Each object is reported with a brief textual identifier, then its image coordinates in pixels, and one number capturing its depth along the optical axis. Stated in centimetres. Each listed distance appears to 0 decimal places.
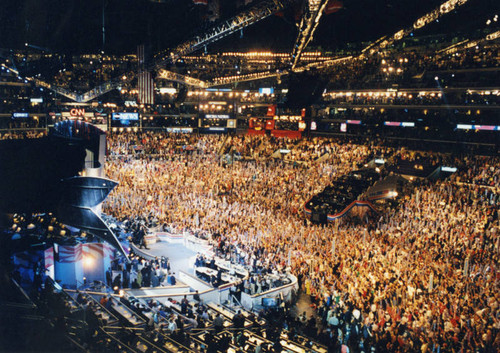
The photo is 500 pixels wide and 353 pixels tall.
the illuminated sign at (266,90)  4041
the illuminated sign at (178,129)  4124
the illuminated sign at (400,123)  3135
